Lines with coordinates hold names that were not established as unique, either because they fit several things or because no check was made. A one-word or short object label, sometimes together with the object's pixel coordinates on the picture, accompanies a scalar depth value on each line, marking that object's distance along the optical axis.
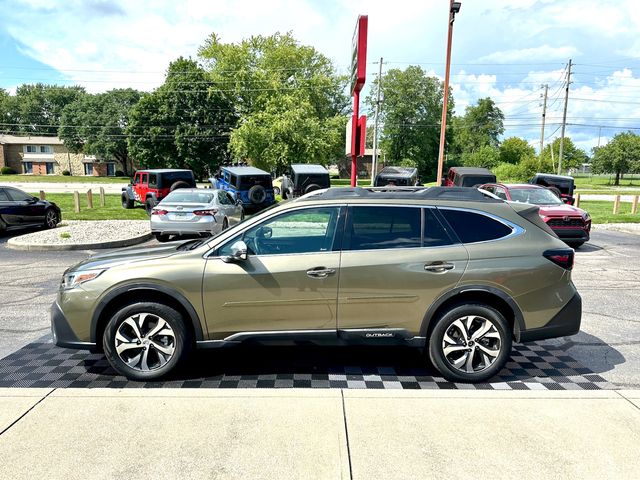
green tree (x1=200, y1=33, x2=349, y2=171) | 41.66
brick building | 74.44
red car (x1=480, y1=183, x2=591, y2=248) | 11.52
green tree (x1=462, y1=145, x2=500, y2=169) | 62.43
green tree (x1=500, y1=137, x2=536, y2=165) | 82.61
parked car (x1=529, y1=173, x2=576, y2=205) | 19.92
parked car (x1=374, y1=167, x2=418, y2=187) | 23.11
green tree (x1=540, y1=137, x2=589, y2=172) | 81.31
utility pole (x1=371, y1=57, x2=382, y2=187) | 40.22
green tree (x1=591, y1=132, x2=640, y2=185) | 71.50
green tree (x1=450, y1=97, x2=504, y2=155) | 93.25
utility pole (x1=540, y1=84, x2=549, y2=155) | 54.34
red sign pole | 9.52
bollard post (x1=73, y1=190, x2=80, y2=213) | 18.31
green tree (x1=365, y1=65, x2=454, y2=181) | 63.03
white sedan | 11.45
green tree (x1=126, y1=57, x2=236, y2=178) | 48.75
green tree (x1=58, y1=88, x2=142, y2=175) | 65.25
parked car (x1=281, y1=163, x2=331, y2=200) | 21.42
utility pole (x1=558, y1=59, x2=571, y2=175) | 45.99
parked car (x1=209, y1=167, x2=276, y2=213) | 20.66
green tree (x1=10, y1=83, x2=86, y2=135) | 89.00
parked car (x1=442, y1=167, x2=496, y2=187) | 20.89
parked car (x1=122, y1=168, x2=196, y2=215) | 19.75
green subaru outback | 3.85
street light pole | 17.31
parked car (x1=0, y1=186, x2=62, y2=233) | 12.42
